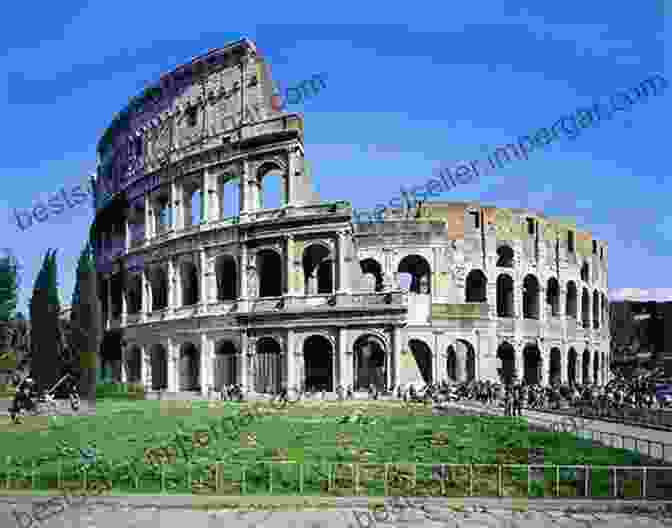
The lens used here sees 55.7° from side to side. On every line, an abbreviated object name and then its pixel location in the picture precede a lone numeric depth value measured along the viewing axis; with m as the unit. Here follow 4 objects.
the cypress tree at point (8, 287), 52.16
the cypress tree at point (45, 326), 32.16
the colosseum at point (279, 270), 34.44
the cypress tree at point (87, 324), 31.09
